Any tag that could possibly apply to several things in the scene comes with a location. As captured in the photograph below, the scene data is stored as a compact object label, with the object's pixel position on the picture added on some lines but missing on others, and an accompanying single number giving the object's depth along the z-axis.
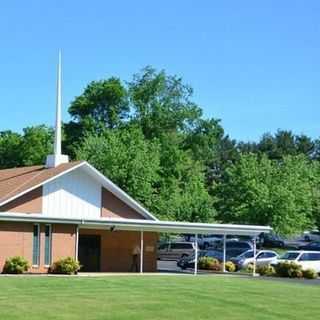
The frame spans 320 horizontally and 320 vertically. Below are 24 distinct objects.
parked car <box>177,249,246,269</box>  48.12
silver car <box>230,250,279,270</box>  48.16
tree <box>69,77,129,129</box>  81.31
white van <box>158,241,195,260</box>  59.50
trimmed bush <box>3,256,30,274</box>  36.84
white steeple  43.59
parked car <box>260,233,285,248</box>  81.06
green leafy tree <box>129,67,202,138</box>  80.25
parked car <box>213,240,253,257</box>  53.00
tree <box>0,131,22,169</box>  82.91
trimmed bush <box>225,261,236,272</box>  46.00
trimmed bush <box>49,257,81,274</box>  37.75
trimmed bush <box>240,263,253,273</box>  45.38
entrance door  43.06
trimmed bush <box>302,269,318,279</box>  40.78
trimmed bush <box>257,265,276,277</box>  42.00
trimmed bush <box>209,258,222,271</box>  46.28
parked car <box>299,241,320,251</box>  66.19
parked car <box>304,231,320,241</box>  95.44
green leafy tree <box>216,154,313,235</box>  65.88
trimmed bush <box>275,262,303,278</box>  40.66
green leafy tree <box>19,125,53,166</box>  79.00
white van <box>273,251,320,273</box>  44.71
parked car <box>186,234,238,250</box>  77.59
